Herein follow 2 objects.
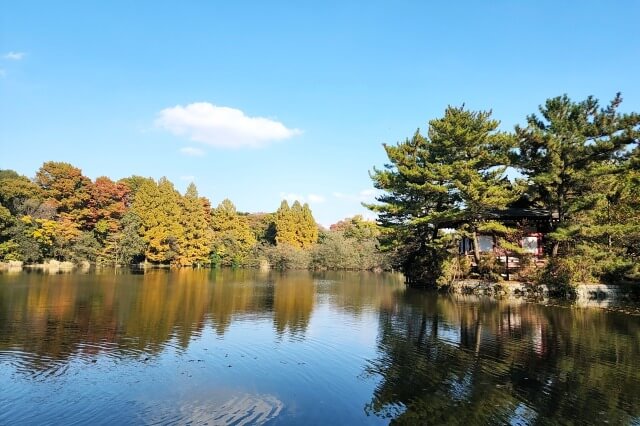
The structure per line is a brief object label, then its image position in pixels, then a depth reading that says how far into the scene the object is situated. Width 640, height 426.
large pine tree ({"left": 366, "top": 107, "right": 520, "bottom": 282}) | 24.03
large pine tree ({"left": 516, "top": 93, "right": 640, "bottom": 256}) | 21.75
